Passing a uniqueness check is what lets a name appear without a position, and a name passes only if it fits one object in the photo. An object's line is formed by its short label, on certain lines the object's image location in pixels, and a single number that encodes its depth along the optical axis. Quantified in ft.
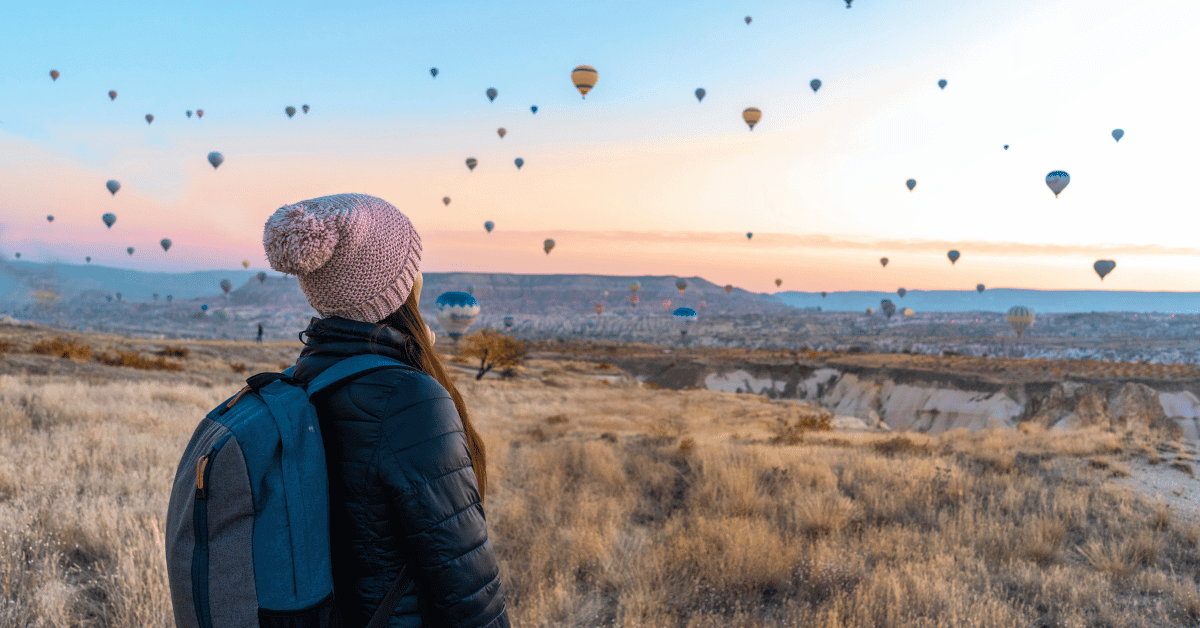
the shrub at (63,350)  65.51
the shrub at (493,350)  116.47
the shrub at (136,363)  66.28
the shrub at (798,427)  42.72
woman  5.06
